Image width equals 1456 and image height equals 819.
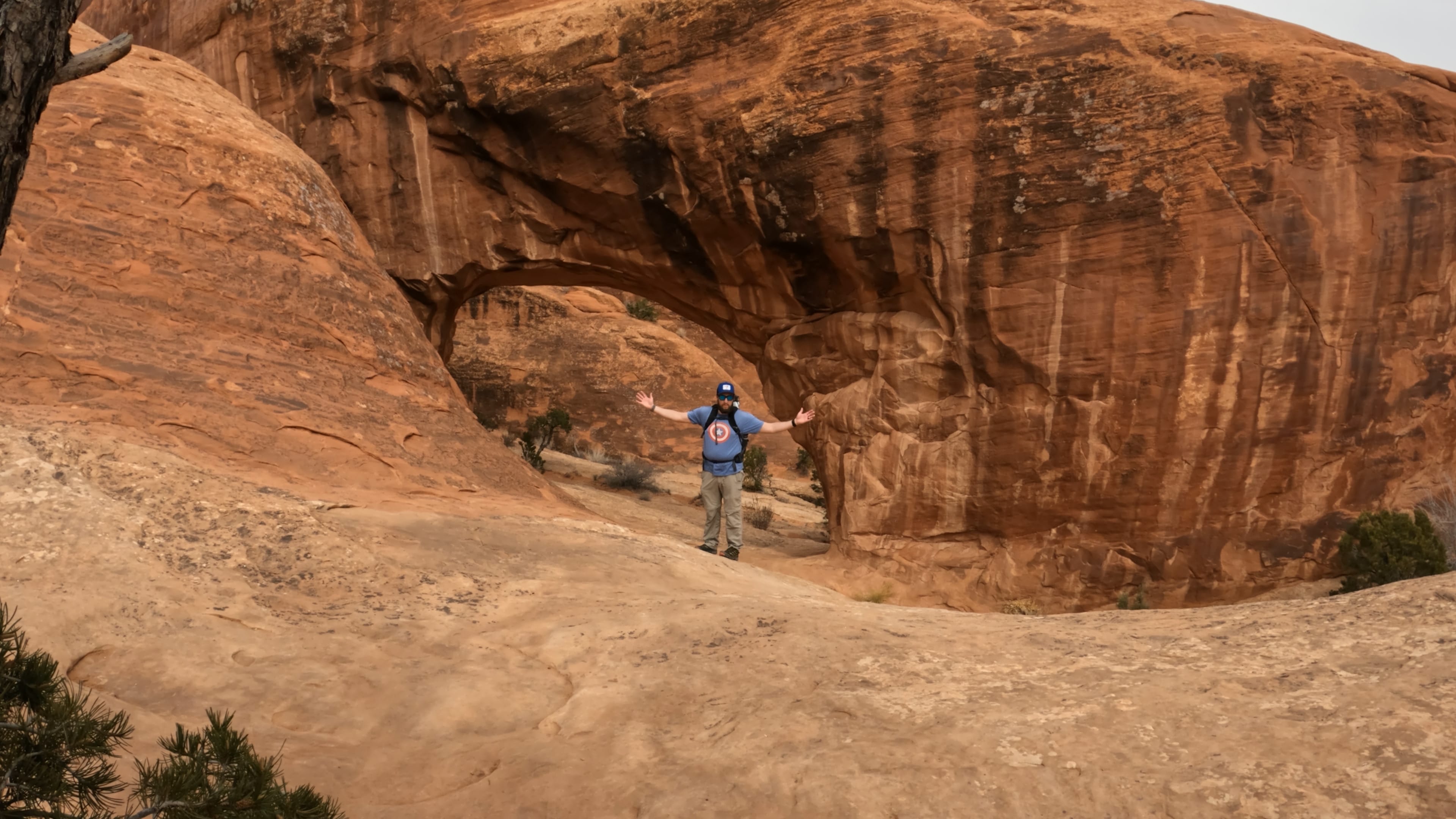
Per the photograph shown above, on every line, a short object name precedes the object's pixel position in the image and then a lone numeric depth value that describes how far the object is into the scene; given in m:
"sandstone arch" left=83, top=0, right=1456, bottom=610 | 9.32
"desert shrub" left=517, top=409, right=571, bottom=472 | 22.02
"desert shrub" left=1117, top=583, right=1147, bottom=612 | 9.74
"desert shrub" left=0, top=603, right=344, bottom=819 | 2.11
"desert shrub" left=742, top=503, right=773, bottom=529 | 16.47
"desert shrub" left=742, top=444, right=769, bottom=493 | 22.77
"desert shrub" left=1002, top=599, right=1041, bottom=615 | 9.93
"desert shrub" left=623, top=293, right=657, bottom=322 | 32.41
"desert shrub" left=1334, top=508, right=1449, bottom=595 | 8.29
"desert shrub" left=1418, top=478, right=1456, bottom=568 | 8.80
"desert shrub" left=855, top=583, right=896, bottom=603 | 10.29
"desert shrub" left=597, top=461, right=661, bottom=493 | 17.42
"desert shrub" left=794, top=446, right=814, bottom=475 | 27.22
